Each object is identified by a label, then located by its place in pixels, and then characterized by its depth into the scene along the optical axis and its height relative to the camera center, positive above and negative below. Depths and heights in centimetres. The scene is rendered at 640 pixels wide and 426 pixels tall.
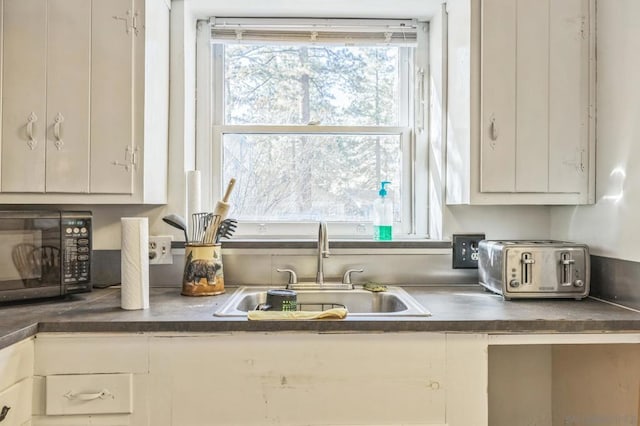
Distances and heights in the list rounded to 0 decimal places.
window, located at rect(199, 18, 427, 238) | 201 +38
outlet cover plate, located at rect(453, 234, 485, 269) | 184 -17
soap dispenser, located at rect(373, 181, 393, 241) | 194 -3
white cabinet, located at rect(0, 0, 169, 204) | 154 +38
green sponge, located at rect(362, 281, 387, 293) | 171 -31
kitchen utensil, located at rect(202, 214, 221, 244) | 165 -8
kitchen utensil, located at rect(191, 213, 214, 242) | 172 -6
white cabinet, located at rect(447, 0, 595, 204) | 161 +42
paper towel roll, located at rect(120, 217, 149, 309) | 137 -17
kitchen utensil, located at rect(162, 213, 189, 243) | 165 -4
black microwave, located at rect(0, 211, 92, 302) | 141 -15
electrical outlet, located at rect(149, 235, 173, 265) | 178 -16
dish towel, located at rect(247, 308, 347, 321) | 125 -30
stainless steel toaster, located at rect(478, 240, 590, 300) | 152 -21
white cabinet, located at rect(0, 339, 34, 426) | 109 -45
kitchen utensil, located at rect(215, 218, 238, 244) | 168 -7
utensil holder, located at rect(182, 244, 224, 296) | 160 -23
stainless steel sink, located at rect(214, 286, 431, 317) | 165 -34
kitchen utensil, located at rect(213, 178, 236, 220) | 164 +1
